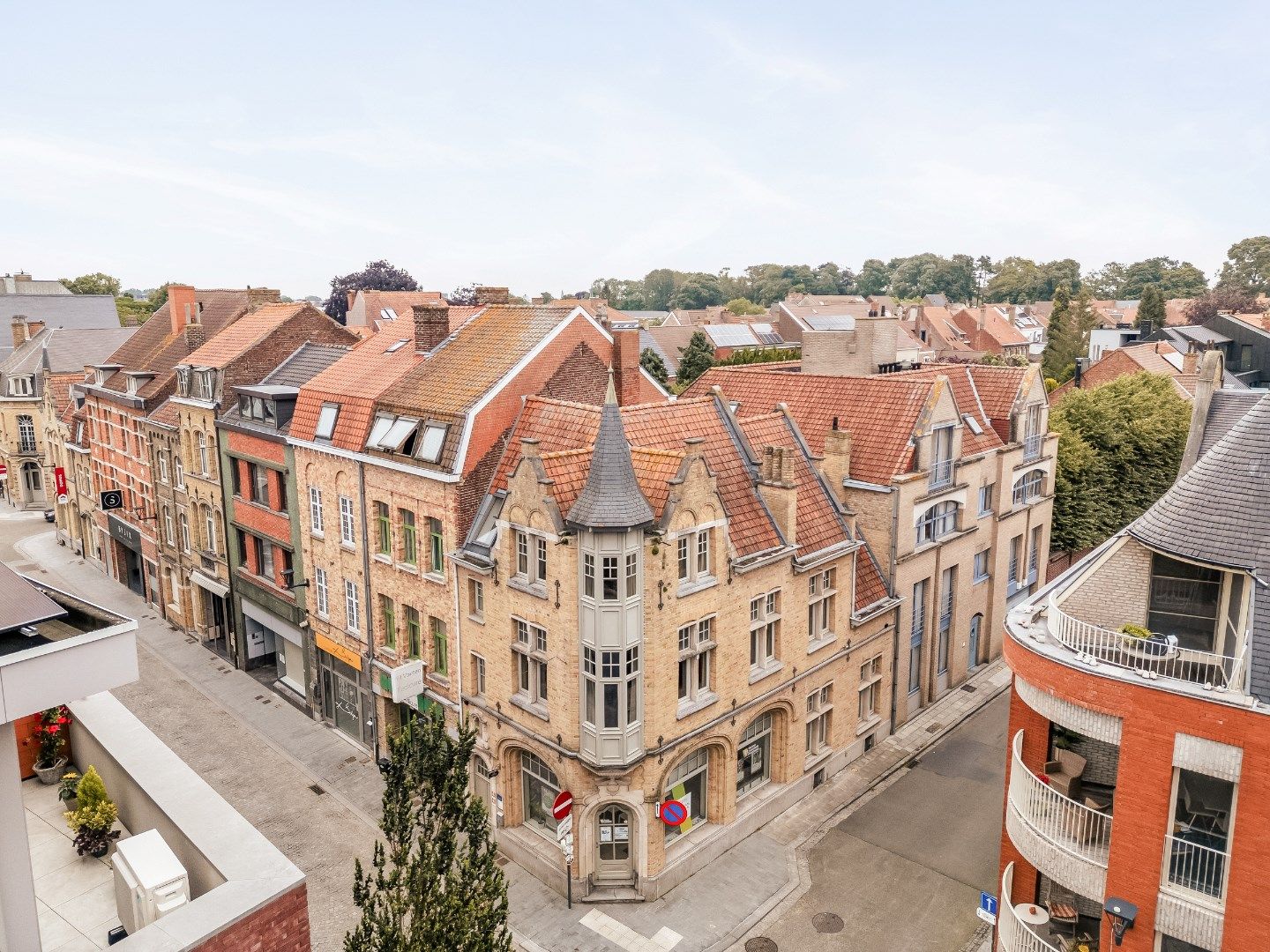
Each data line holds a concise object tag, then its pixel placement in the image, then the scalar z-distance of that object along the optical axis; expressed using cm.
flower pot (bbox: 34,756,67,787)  1427
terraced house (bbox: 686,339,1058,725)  3034
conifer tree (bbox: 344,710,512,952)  1267
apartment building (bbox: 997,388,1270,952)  1309
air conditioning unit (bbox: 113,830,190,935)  1059
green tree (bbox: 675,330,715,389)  6488
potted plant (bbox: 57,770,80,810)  1341
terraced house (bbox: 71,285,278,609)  4259
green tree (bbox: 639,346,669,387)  6462
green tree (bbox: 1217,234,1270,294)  15725
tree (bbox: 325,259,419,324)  9950
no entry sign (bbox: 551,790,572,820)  2214
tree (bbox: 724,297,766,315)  15612
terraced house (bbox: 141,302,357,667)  3603
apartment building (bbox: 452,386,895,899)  2156
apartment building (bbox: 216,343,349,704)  3262
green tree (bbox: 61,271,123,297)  11988
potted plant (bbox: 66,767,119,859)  1248
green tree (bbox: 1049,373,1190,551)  4175
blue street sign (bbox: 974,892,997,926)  1781
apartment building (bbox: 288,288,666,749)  2622
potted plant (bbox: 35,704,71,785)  1445
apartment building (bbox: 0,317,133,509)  6309
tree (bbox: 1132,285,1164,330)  9950
